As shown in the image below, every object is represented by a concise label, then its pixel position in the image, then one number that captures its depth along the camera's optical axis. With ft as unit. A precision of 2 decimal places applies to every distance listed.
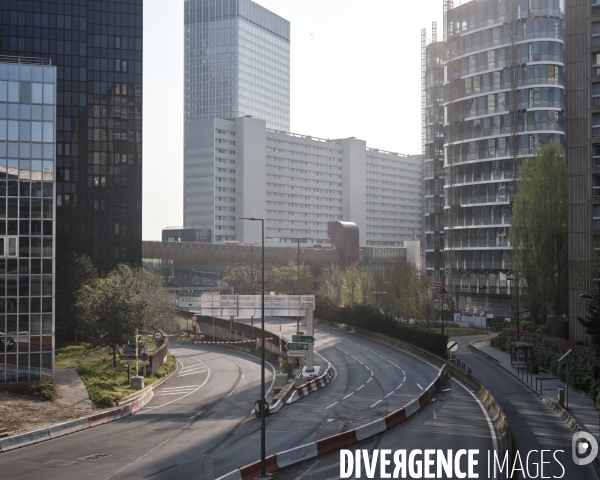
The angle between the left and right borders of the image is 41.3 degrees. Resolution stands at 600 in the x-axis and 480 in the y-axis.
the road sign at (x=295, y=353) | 188.15
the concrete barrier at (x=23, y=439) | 119.34
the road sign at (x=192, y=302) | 219.61
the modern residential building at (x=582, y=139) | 223.92
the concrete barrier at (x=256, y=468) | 97.30
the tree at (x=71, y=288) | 279.90
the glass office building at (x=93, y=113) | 338.54
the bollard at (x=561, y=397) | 151.53
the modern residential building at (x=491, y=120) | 364.58
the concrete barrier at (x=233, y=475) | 93.60
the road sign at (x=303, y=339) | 191.72
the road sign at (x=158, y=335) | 204.54
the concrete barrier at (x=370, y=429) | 119.48
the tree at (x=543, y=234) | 262.67
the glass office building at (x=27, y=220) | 176.45
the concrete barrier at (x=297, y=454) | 104.37
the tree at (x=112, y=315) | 206.69
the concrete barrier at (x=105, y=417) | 142.31
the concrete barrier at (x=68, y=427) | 130.39
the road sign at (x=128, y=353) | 178.50
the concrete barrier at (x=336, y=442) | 111.55
